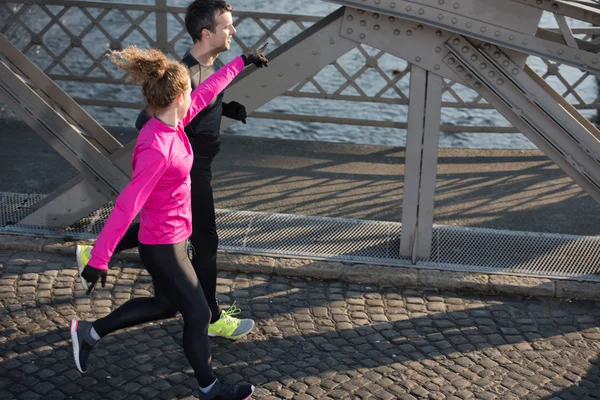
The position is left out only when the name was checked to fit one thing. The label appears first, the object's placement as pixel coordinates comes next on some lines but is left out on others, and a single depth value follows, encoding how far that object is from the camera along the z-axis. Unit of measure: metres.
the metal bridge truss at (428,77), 5.92
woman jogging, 4.38
